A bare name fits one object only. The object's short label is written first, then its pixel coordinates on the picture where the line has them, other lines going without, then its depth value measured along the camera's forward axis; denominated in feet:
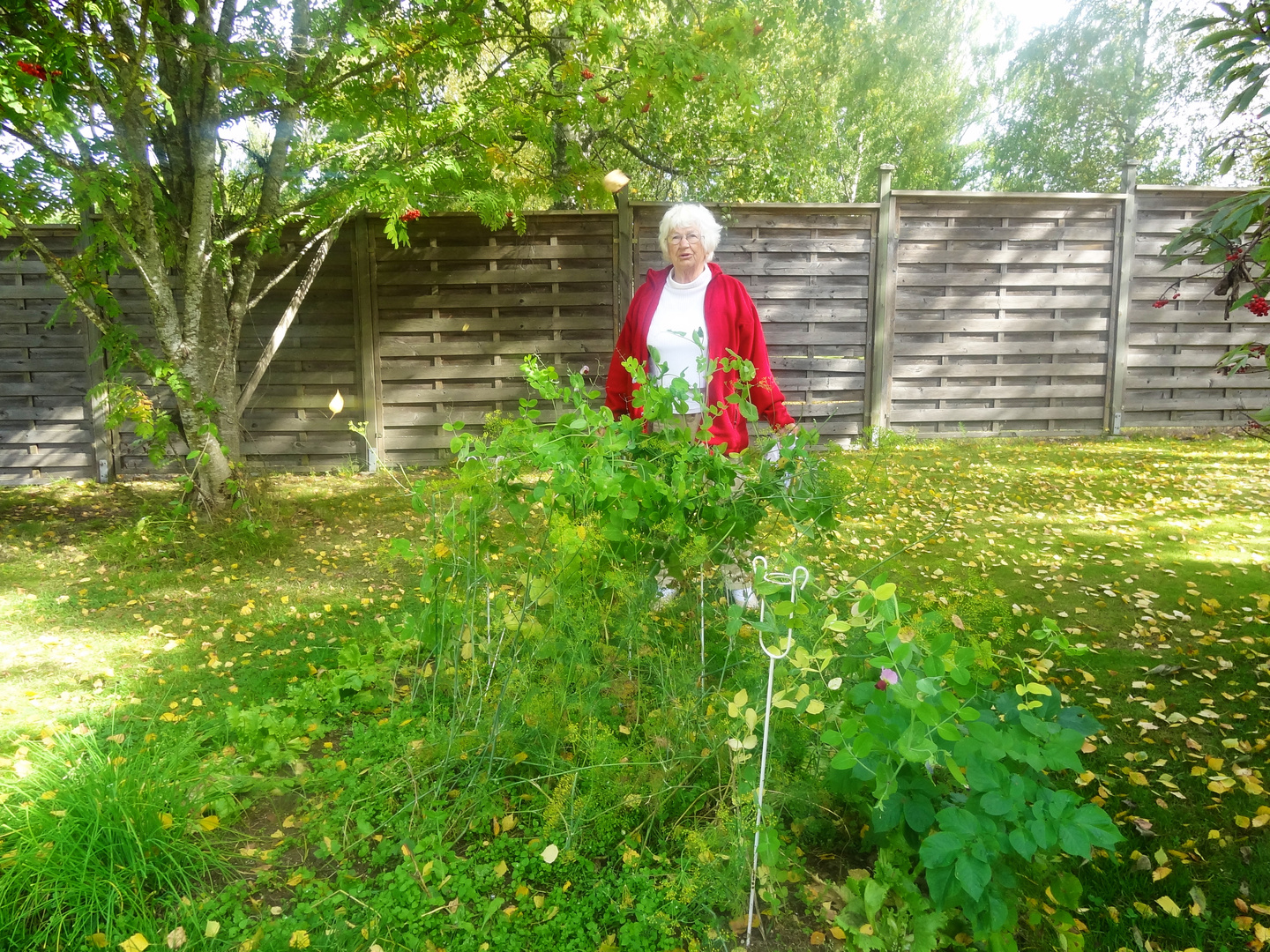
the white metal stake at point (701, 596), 7.21
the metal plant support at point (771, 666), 5.20
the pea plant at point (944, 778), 4.77
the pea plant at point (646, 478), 6.54
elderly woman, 10.16
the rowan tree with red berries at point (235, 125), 12.60
